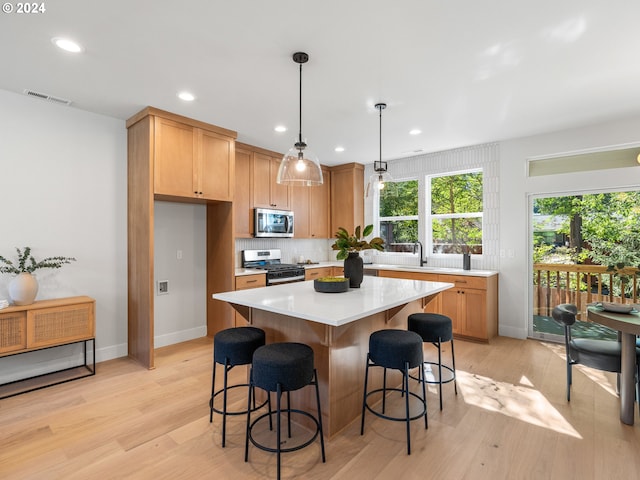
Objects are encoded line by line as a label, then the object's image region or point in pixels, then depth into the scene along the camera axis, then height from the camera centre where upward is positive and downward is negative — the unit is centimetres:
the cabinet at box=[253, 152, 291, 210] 479 +79
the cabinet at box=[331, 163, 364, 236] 580 +75
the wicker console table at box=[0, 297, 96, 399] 280 -81
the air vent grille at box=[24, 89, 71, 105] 300 +133
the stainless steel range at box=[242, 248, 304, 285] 446 -40
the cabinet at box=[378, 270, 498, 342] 416 -87
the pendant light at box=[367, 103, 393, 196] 321 +60
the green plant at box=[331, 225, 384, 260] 276 -5
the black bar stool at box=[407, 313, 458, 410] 267 -73
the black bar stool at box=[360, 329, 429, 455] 213 -74
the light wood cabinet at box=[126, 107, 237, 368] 340 +60
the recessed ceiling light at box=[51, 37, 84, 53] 223 +133
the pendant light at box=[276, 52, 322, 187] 252 +55
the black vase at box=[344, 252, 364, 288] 288 -28
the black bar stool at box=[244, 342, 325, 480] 182 -74
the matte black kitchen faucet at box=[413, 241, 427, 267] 522 -28
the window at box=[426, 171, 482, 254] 485 +38
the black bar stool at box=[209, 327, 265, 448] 220 -73
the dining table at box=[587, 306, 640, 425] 232 -89
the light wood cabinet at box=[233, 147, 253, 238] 453 +61
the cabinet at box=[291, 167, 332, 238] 544 +50
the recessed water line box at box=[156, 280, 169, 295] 409 -59
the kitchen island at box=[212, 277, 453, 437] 206 -63
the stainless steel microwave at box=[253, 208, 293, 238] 469 +23
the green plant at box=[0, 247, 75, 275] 296 -23
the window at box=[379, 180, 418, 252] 550 +39
